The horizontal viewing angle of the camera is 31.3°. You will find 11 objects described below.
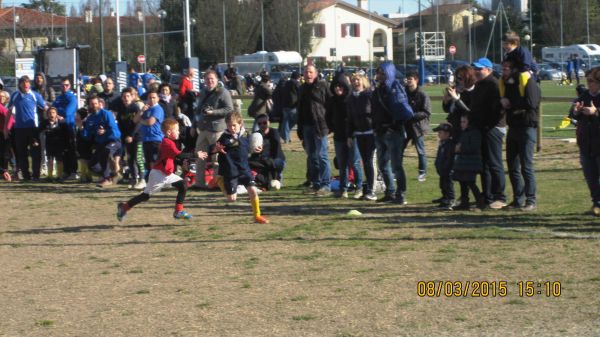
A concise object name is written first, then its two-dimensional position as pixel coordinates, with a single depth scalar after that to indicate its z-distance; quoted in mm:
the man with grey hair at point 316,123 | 16969
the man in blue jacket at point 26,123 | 21578
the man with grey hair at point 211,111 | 17516
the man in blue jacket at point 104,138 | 20250
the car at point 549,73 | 76812
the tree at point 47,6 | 116062
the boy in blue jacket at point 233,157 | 14141
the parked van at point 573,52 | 76188
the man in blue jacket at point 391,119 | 15203
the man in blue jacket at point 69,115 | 21672
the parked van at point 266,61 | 78531
